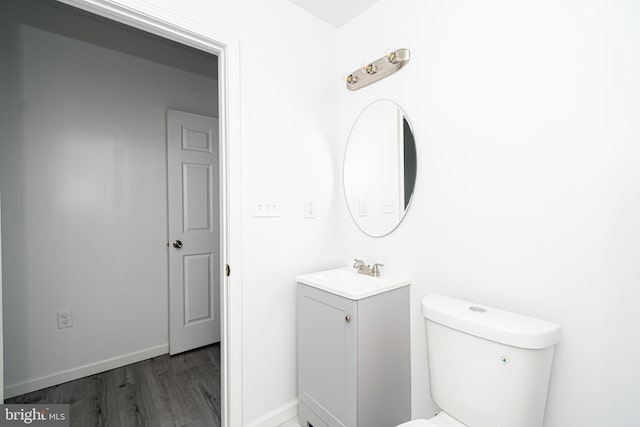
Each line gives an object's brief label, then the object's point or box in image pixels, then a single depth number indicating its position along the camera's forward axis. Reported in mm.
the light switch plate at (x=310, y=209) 1673
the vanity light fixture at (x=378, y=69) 1448
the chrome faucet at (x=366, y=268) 1531
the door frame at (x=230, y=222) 1366
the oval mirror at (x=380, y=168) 1468
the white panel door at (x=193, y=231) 2320
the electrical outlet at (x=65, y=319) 1917
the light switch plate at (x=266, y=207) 1463
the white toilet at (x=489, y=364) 865
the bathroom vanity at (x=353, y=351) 1214
